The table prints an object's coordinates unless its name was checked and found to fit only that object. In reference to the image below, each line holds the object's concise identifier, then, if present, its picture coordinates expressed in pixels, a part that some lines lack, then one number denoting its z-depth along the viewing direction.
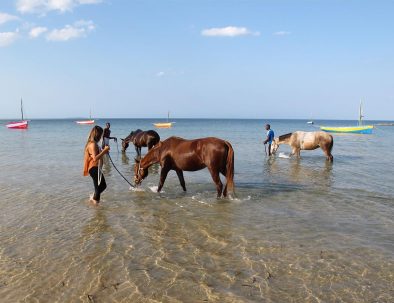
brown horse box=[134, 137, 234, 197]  8.76
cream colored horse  17.53
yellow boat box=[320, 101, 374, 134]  49.84
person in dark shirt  17.30
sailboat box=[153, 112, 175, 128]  79.08
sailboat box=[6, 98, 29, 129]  63.35
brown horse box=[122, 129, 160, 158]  16.62
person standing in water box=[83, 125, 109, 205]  7.82
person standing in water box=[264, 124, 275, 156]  19.33
